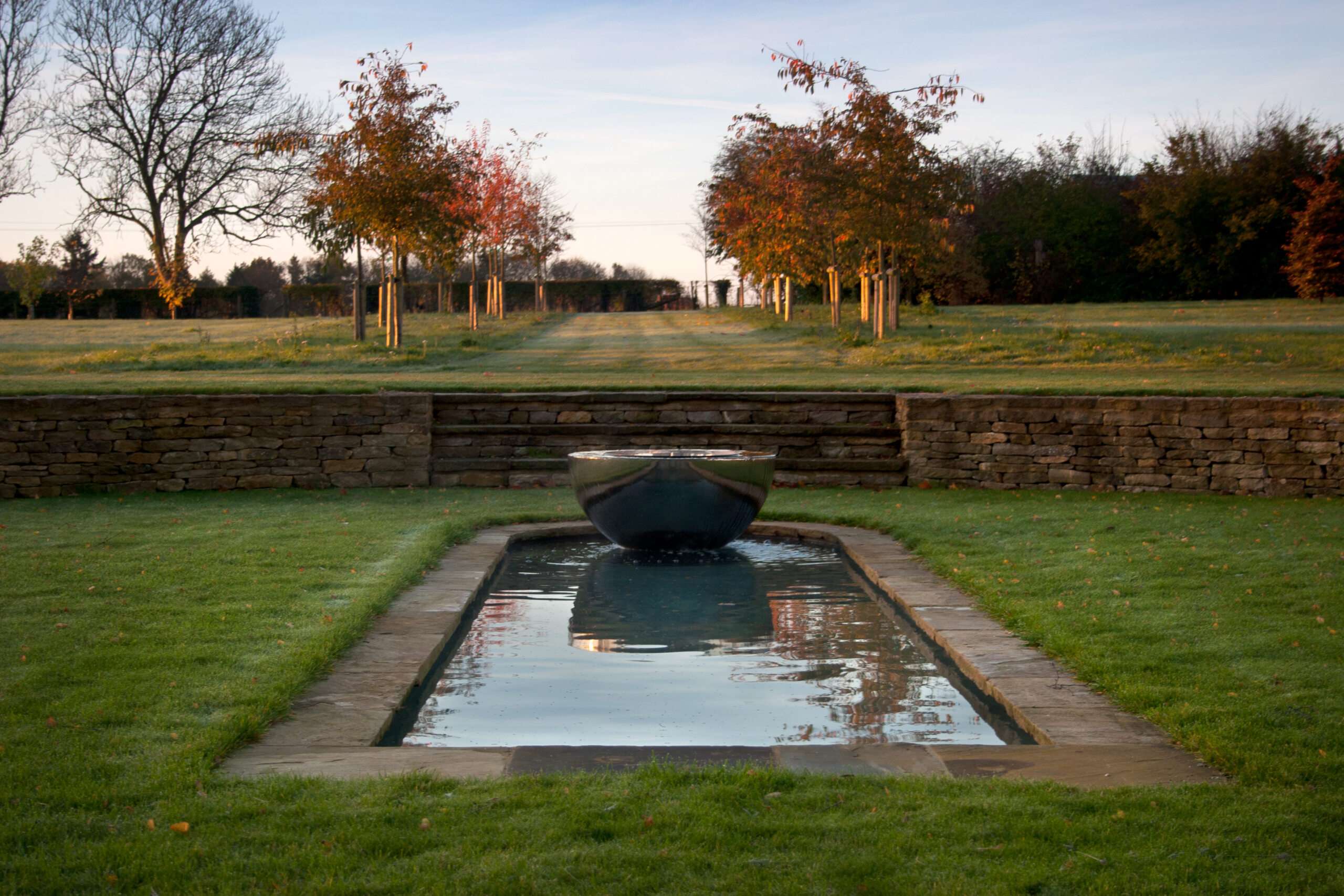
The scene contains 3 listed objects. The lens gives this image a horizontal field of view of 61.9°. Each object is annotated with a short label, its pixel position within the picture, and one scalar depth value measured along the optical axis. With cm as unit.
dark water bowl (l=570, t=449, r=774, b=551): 752
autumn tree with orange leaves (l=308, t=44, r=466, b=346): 1891
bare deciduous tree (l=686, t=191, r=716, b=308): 4303
